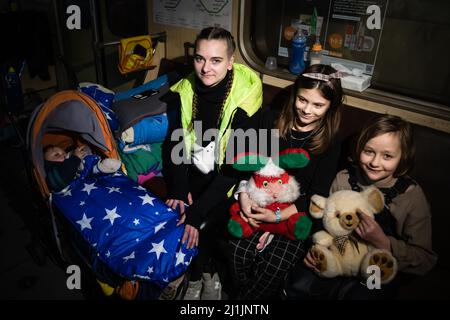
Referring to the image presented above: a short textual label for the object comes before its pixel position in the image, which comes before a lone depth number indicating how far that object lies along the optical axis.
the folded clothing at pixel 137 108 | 2.52
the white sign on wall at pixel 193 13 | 2.78
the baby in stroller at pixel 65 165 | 2.07
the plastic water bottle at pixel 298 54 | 2.47
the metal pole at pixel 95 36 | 2.94
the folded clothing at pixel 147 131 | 2.49
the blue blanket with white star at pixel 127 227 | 1.72
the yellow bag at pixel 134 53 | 3.03
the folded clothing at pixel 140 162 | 2.48
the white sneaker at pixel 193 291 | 2.12
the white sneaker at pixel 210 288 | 2.15
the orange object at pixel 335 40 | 2.38
